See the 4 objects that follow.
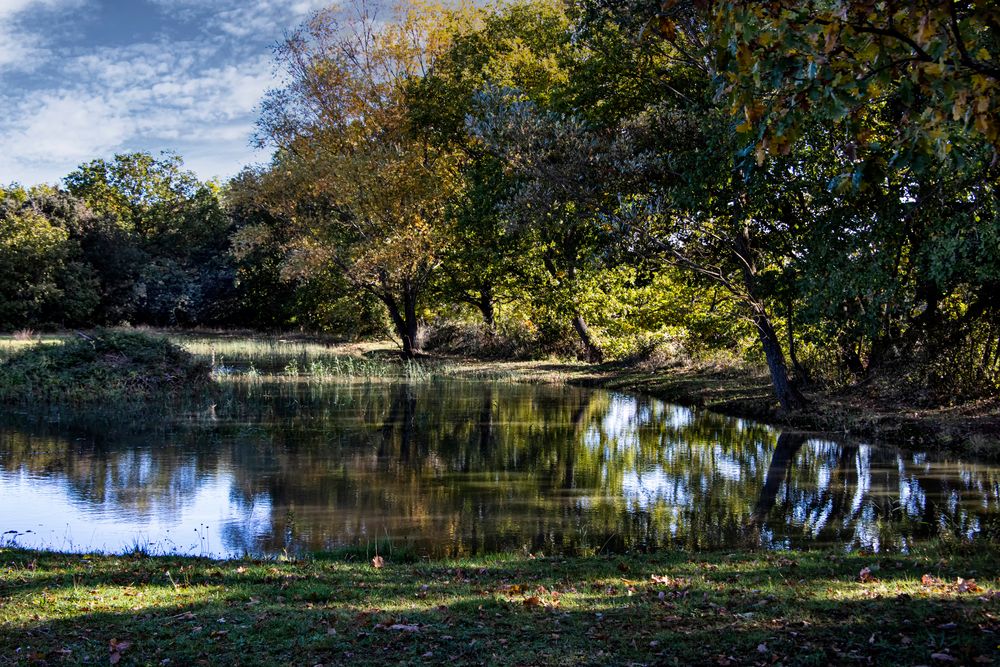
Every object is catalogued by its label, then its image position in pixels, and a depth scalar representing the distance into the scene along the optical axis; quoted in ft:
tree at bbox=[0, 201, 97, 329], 139.85
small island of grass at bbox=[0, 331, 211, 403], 66.03
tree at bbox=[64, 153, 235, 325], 159.63
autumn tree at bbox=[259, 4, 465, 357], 106.11
